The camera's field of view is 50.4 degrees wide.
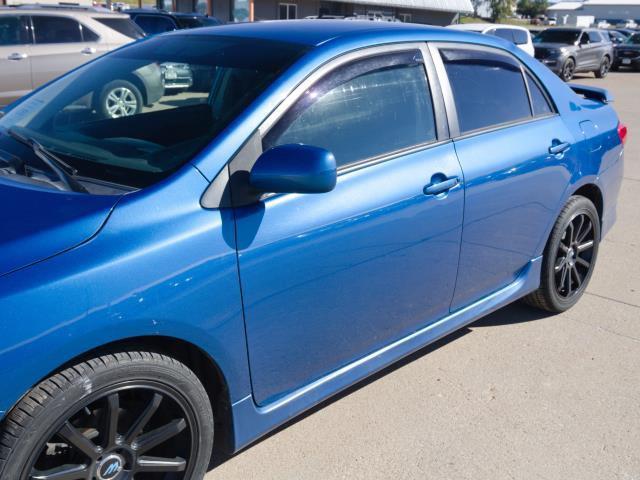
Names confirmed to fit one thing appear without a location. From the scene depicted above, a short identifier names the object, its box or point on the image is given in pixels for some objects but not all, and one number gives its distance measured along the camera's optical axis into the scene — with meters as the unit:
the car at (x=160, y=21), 15.22
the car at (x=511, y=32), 17.83
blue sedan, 2.04
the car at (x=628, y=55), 26.94
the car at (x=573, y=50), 20.38
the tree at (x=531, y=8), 113.81
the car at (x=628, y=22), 76.28
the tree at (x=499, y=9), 85.28
